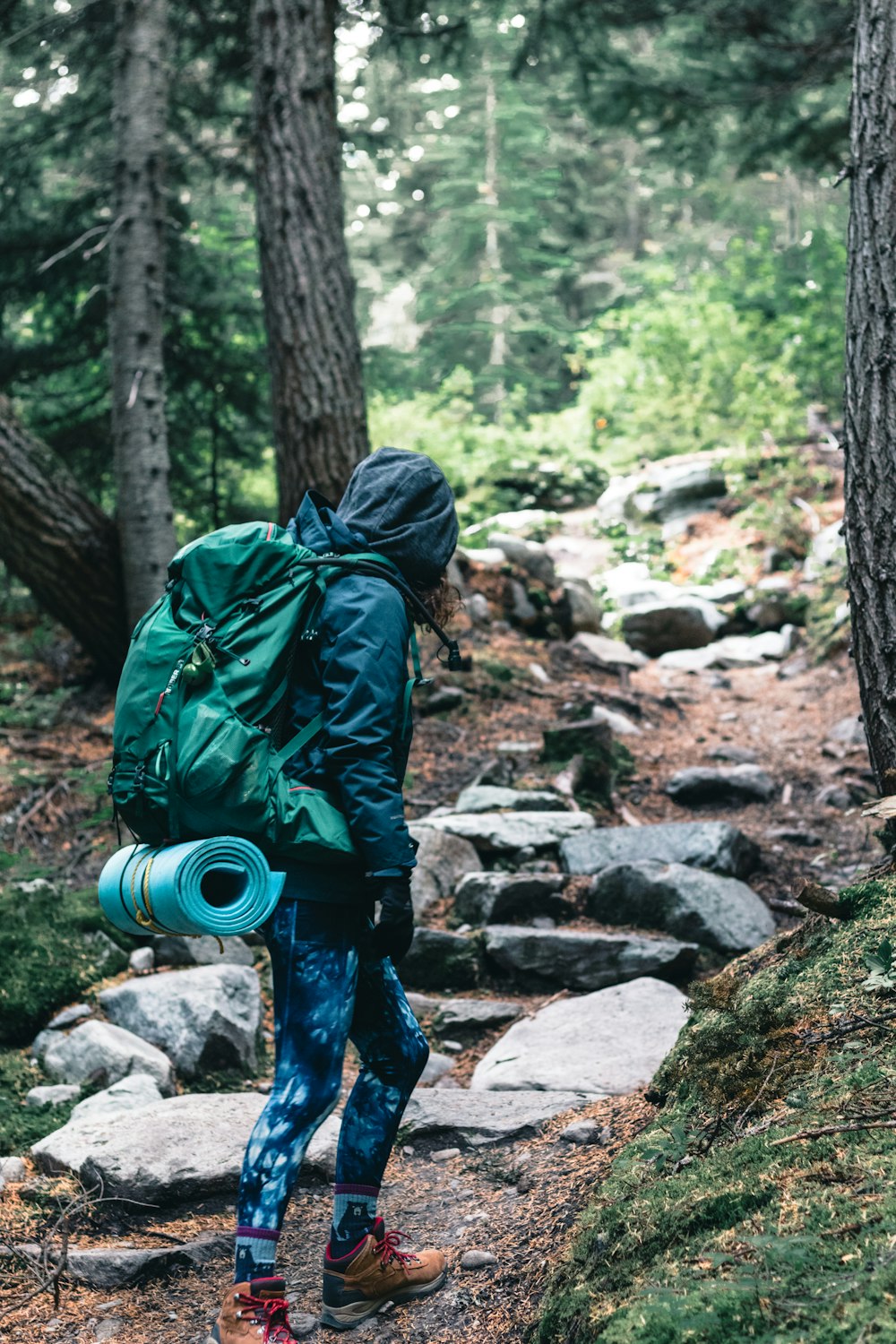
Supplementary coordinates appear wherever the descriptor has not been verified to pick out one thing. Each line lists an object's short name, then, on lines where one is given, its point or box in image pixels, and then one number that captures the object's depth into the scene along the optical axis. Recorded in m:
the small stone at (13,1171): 3.51
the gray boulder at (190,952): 5.08
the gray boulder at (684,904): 5.25
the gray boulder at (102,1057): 4.20
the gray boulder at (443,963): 5.20
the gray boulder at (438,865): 5.80
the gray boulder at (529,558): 11.12
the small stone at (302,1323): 2.78
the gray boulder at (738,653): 11.41
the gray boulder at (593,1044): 3.95
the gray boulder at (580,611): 10.77
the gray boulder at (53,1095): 4.03
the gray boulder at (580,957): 4.93
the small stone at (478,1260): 2.85
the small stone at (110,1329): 2.82
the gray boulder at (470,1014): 4.83
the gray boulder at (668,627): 12.07
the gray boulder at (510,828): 6.10
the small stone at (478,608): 9.73
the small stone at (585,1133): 3.28
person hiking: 2.53
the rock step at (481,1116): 3.63
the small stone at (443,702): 8.02
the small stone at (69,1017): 4.57
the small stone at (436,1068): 4.51
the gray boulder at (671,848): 5.87
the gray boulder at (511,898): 5.55
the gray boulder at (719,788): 7.34
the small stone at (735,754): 8.12
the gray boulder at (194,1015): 4.42
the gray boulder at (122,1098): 3.89
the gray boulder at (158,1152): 3.37
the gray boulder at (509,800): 6.59
